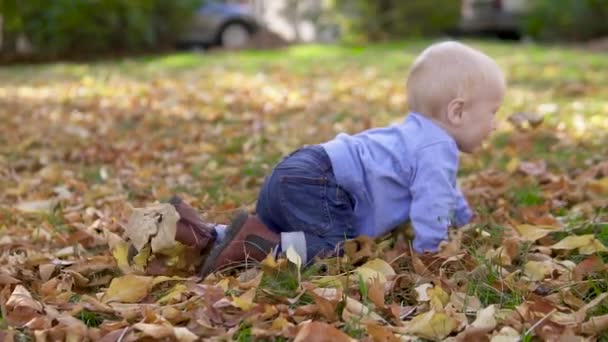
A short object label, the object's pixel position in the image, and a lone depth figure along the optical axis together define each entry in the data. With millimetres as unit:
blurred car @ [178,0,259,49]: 17297
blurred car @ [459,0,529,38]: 17281
